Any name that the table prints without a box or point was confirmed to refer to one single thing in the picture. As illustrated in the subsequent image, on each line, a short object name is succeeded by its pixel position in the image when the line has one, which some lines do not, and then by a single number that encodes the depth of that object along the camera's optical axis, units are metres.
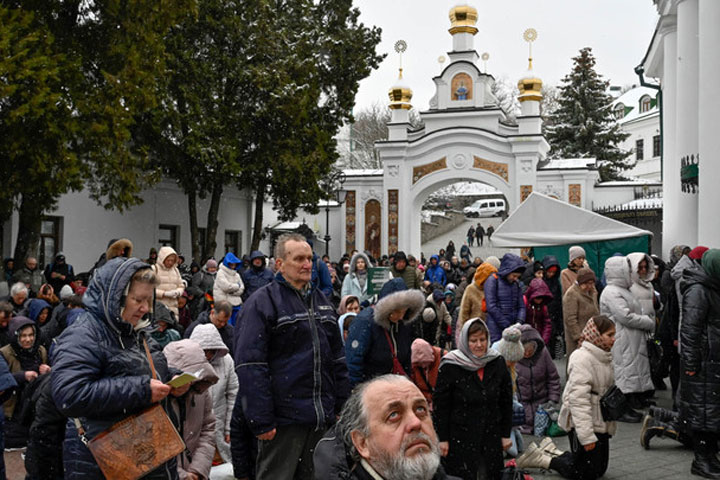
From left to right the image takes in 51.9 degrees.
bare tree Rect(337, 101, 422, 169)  58.91
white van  54.12
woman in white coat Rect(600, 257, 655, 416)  8.70
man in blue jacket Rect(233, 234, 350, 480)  4.41
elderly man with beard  2.66
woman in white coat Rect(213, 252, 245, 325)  11.55
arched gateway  30.23
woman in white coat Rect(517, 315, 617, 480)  6.26
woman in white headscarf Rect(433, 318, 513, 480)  5.38
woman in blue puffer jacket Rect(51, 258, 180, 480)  3.31
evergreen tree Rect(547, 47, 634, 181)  44.94
